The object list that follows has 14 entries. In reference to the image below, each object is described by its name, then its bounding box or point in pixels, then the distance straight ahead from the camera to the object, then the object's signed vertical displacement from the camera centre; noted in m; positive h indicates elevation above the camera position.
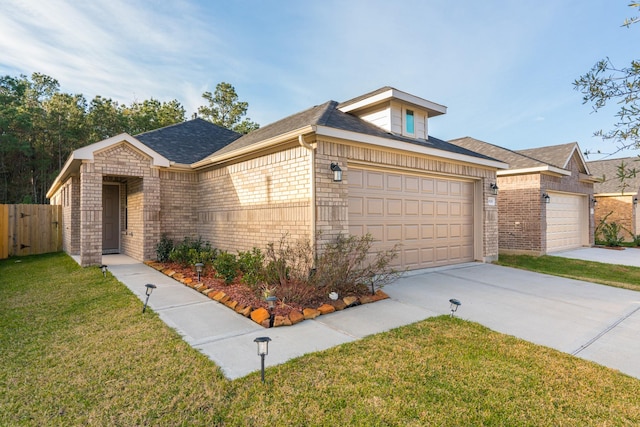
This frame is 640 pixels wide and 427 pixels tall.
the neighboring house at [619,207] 18.70 +0.43
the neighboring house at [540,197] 12.33 +0.71
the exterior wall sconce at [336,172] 6.49 +0.84
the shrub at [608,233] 16.05 -0.95
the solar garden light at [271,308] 4.44 -1.34
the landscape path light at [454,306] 4.82 -1.42
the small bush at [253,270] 6.00 -0.99
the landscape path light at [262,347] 3.08 -1.20
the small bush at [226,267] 6.89 -1.07
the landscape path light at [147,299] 5.07 -1.31
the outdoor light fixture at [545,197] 12.36 +0.64
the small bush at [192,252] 8.29 -0.95
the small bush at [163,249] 9.63 -0.94
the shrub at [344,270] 5.81 -0.96
